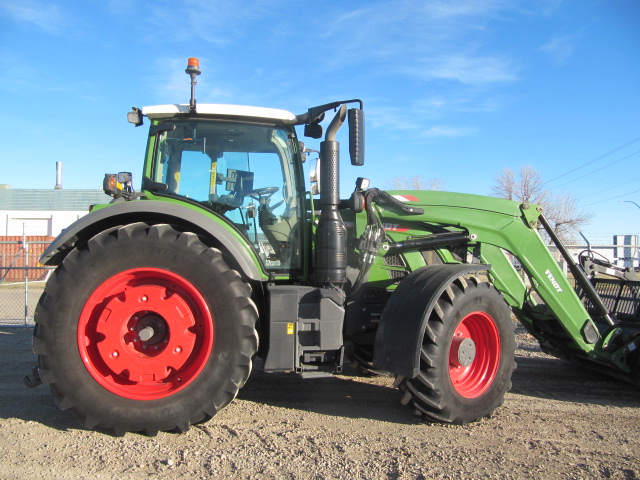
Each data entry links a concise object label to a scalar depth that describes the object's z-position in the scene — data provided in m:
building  34.55
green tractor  3.53
